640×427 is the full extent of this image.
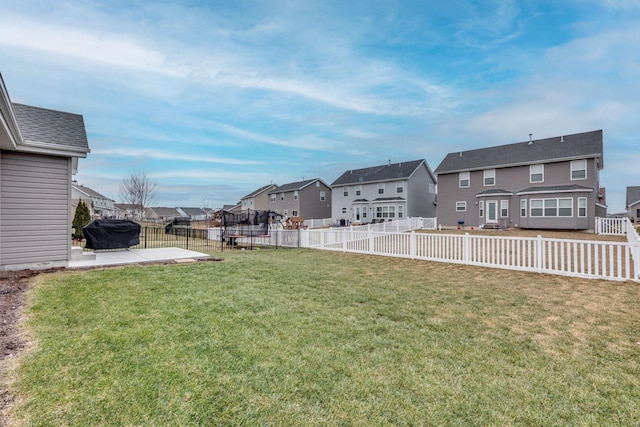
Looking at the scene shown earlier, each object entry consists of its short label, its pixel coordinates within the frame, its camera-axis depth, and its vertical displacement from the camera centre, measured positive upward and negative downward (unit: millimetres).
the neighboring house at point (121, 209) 49441 +1572
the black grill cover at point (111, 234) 9914 -571
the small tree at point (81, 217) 17750 +31
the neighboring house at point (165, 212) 82612 +1694
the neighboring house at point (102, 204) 51219 +2838
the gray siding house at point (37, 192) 6809 +624
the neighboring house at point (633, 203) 43459 +2206
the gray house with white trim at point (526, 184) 20780 +2717
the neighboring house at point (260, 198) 46656 +3256
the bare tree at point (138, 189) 37559 +3663
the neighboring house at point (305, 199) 38719 +2565
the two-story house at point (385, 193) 31344 +2824
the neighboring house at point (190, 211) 92538 +2121
